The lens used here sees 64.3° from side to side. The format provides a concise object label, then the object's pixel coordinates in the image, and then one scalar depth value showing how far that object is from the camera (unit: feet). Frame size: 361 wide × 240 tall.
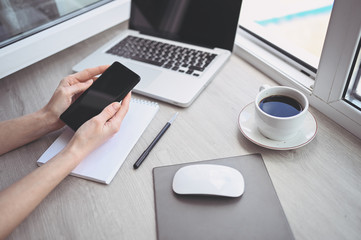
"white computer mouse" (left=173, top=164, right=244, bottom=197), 1.63
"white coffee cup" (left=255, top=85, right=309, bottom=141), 1.80
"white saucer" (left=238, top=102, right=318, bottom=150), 1.91
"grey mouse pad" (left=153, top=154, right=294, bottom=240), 1.53
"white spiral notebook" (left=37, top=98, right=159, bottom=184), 1.86
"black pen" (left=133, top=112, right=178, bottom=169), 1.93
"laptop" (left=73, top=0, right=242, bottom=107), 2.51
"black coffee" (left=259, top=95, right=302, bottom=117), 1.91
